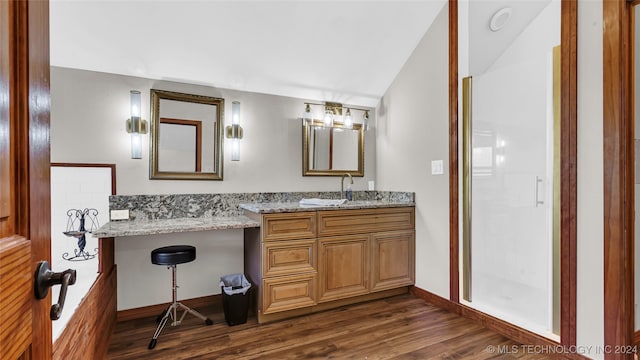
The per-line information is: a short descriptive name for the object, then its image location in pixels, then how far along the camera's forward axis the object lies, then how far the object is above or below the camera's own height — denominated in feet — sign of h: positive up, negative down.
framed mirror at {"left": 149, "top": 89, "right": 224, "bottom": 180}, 8.84 +1.26
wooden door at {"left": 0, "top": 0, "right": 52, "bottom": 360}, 1.61 +0.01
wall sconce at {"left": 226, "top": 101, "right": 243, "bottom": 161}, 9.69 +1.49
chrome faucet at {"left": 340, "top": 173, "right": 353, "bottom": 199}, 11.46 -0.18
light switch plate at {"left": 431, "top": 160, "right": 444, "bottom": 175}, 9.32 +0.35
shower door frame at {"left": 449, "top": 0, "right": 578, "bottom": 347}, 6.30 +0.13
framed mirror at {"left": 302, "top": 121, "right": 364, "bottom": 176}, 10.99 +1.06
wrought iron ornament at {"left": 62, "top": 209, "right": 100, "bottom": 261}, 7.63 -1.23
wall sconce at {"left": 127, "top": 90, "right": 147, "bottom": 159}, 8.45 +1.46
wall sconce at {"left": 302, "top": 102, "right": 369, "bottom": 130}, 10.88 +2.25
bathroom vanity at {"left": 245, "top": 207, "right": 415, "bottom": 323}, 8.25 -2.27
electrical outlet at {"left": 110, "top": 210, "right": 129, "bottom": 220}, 8.30 -0.92
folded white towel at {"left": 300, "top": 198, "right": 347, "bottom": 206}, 9.53 -0.72
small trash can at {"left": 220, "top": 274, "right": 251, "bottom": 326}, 8.11 -3.23
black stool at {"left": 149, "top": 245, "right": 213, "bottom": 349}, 7.48 -1.97
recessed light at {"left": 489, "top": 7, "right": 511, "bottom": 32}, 8.65 +4.46
